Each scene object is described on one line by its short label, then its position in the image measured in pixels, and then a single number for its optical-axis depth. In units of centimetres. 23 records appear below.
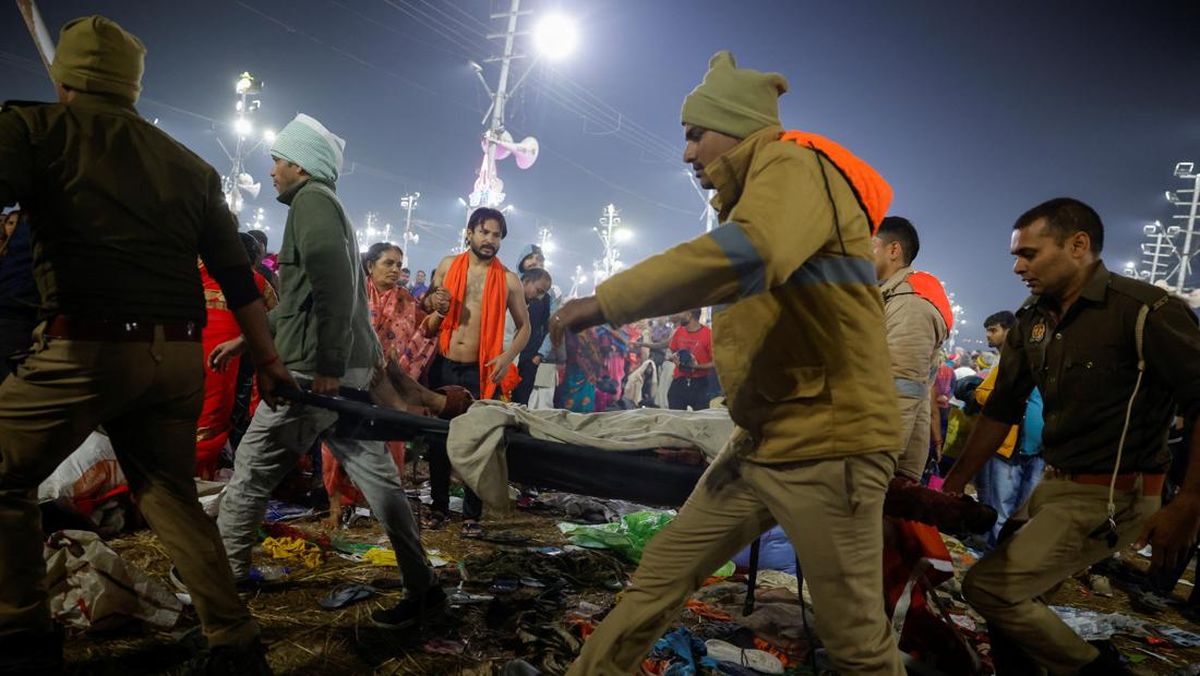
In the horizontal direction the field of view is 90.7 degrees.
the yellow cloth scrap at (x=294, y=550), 411
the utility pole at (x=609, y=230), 5034
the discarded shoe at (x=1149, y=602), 512
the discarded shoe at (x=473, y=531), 511
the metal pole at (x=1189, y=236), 3466
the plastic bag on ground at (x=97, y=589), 275
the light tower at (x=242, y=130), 2769
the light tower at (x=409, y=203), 6117
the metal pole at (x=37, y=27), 347
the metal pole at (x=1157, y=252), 4392
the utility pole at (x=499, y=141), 2170
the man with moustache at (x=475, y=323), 561
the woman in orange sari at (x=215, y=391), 484
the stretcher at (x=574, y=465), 259
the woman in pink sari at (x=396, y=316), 620
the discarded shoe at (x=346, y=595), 339
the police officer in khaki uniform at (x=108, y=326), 211
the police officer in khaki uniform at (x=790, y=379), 167
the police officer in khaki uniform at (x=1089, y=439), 238
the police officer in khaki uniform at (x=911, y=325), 374
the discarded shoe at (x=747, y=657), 308
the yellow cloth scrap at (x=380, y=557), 426
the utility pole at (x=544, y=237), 8388
